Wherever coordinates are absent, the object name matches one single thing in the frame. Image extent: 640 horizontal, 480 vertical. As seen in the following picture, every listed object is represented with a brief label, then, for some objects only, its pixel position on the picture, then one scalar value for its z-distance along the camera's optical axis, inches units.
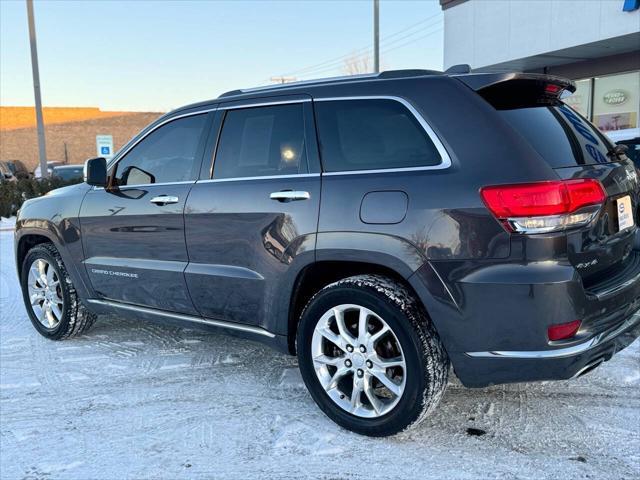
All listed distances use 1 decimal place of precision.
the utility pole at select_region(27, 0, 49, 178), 581.6
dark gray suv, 98.6
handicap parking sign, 880.3
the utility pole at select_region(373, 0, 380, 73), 653.3
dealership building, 485.1
